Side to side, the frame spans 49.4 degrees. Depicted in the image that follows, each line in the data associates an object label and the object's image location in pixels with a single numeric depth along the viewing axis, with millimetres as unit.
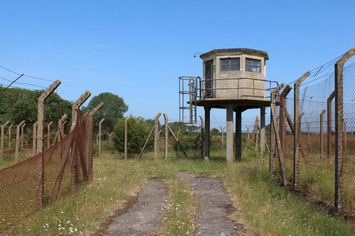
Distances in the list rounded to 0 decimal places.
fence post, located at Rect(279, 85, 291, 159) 11383
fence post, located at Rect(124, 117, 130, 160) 22130
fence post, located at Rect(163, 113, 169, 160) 20319
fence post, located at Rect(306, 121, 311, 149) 12172
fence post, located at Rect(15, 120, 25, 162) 20781
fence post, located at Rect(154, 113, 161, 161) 19620
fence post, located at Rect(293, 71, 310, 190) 9609
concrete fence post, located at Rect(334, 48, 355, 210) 6887
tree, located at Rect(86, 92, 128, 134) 77312
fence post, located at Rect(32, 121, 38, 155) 19547
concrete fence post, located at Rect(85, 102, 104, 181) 10617
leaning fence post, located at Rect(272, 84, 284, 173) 12062
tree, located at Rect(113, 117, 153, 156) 23062
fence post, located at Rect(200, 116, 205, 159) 21766
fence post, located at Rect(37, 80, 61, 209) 7086
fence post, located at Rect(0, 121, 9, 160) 20859
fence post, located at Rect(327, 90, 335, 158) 10430
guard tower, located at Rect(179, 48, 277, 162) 17812
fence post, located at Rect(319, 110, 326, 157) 11828
